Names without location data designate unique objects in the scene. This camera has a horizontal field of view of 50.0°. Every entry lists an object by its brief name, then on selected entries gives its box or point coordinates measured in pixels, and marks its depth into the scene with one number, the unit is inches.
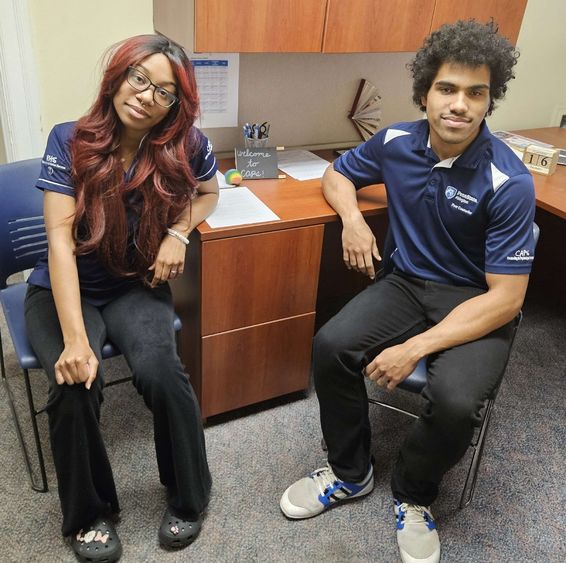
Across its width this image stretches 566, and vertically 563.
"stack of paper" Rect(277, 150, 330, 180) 81.3
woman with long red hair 55.9
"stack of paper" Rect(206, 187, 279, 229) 65.6
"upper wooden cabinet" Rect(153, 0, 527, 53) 65.0
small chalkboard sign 78.8
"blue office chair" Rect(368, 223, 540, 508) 60.3
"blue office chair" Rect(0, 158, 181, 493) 63.5
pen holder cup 81.6
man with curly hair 59.1
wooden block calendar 85.0
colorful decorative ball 75.9
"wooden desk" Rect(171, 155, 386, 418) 66.1
